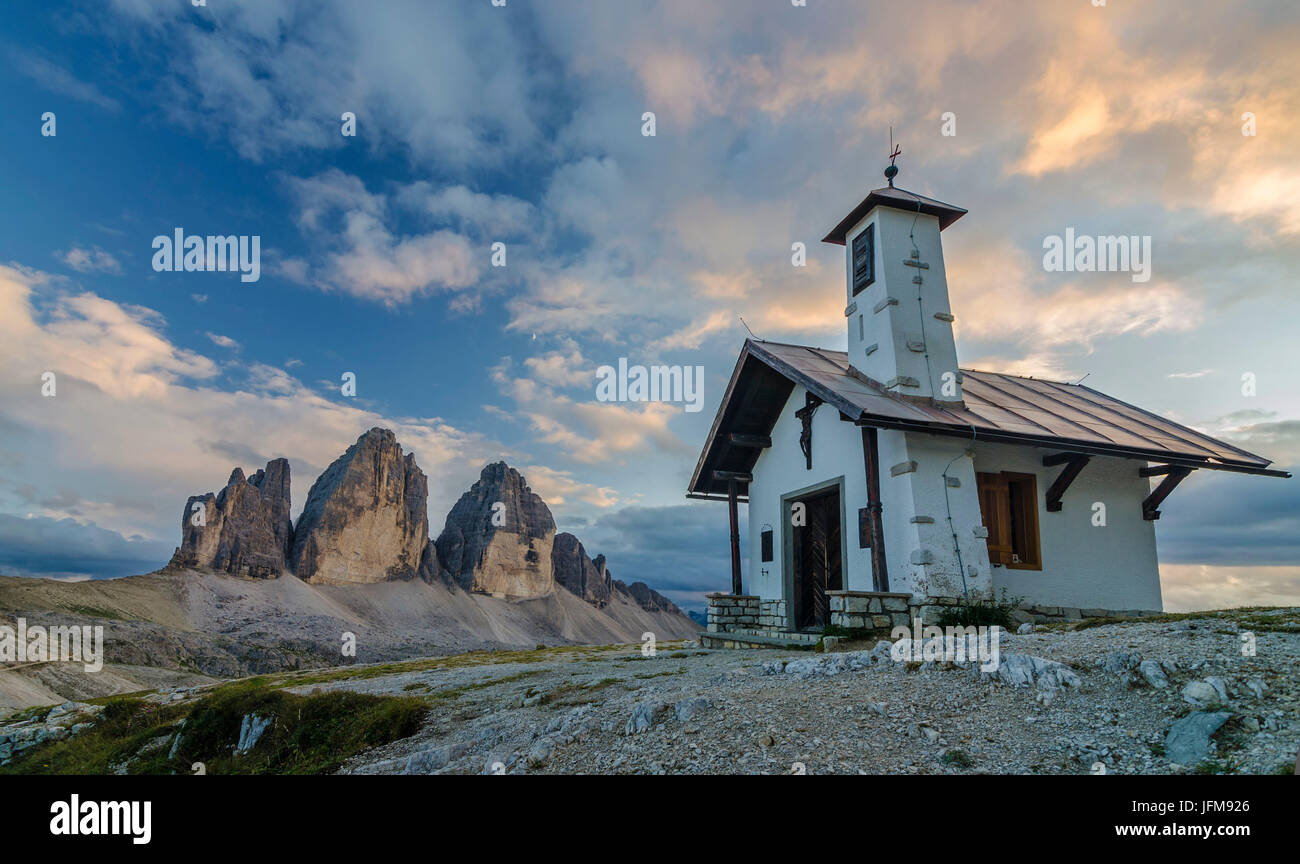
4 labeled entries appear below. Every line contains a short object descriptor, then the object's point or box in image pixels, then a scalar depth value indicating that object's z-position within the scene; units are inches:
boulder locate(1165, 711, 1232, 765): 190.5
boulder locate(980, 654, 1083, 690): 254.2
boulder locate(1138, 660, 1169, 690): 239.5
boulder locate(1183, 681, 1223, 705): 219.9
